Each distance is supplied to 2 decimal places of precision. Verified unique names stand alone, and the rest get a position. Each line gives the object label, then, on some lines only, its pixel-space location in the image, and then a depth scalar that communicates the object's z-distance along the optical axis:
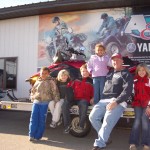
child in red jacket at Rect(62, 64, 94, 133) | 6.50
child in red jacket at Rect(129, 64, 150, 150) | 5.62
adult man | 5.59
